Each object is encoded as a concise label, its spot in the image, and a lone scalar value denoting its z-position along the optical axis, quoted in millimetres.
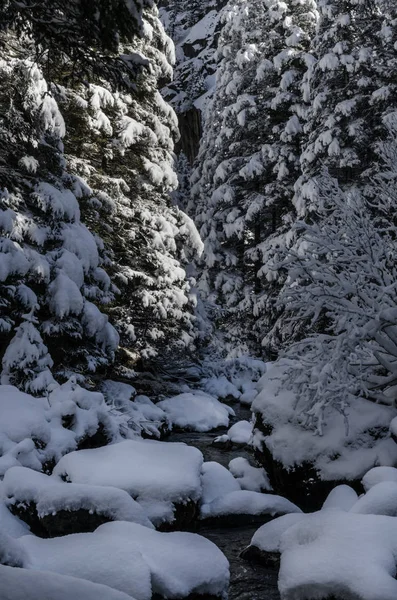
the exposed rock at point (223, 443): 12820
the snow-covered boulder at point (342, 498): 8211
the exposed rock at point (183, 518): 7336
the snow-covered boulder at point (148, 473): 7484
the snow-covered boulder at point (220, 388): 19250
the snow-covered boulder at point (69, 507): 6612
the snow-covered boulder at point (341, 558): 5363
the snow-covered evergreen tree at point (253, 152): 20844
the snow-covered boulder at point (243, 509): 8344
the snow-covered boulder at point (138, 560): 5211
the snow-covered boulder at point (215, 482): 8961
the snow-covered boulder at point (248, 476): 9906
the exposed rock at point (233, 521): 8289
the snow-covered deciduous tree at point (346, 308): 9031
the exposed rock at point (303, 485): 9078
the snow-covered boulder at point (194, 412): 14680
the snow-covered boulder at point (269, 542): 6875
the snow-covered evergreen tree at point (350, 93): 16781
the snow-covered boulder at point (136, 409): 12177
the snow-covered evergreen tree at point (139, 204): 15938
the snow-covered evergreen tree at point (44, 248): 11125
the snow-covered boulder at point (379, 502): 7062
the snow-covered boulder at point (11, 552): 4539
